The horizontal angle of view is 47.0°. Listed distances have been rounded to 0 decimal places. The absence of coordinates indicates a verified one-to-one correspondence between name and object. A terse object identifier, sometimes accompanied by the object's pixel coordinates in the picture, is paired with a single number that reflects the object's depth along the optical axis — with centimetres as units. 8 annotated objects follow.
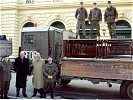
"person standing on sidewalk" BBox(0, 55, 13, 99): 515
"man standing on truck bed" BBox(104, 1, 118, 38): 679
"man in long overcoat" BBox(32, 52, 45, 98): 526
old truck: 489
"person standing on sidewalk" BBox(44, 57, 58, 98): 518
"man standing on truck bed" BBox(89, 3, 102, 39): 673
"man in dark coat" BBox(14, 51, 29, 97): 534
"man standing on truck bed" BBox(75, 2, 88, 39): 699
